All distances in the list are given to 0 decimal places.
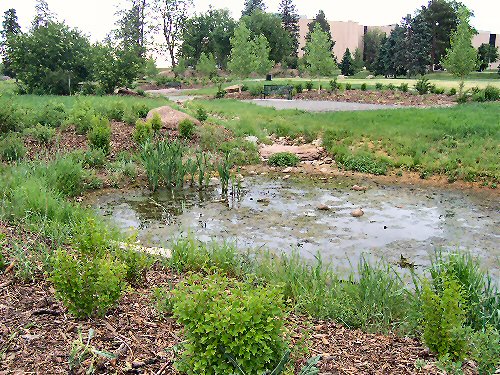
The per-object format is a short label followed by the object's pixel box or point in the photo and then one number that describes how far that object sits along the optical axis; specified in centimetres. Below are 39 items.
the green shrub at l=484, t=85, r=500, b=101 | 2073
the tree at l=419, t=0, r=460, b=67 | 4916
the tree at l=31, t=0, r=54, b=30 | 4659
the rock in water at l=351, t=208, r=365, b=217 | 780
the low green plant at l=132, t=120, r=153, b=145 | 1164
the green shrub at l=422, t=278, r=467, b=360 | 290
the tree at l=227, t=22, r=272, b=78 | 3500
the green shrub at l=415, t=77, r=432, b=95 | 2417
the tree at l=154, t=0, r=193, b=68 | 5484
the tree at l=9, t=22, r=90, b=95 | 2464
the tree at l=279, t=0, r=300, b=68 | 6353
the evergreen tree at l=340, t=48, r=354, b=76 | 5454
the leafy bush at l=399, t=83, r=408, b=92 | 2573
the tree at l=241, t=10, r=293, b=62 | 5597
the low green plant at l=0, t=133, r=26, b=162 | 984
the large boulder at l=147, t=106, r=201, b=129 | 1355
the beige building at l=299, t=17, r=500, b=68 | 7456
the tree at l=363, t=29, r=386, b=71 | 6662
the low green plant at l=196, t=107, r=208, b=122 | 1481
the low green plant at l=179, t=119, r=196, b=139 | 1287
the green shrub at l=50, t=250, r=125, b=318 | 308
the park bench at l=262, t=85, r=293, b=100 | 2663
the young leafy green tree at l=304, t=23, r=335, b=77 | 3117
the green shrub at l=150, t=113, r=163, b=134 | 1247
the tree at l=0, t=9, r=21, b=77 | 5333
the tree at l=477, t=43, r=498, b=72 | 4895
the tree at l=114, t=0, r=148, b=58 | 5239
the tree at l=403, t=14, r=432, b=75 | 4662
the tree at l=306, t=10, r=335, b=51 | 6531
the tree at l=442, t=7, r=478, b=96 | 2405
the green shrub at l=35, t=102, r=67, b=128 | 1265
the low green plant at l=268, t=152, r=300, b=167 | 1183
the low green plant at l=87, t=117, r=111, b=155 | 1118
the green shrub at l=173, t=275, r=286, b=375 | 240
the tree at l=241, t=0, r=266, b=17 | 7127
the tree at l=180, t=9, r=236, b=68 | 5466
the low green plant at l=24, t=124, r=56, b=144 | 1128
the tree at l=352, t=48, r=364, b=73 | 5466
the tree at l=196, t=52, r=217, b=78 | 4375
